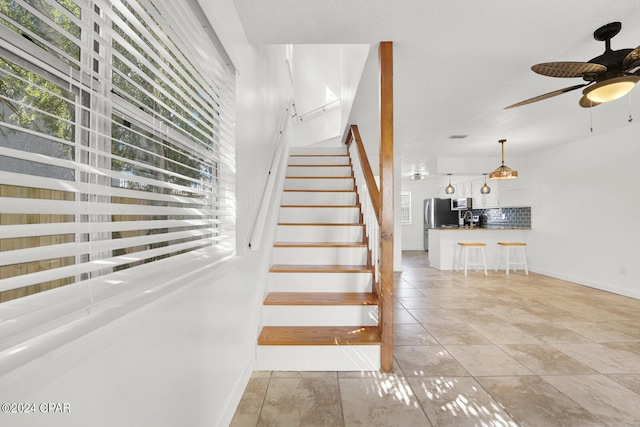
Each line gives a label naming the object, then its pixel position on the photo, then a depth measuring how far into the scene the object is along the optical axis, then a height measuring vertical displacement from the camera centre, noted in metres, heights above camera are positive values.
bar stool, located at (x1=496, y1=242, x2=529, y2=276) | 6.09 -0.92
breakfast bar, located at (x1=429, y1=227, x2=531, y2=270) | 6.57 -0.58
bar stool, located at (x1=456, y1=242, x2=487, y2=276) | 6.00 -0.89
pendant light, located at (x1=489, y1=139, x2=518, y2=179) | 5.24 +0.66
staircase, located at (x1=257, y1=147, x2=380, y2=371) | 2.23 -0.70
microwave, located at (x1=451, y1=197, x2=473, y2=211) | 7.95 +0.22
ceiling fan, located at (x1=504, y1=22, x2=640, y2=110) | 2.01 +0.95
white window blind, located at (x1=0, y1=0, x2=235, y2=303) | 0.62 +0.21
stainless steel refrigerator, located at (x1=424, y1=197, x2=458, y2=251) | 9.00 -0.06
